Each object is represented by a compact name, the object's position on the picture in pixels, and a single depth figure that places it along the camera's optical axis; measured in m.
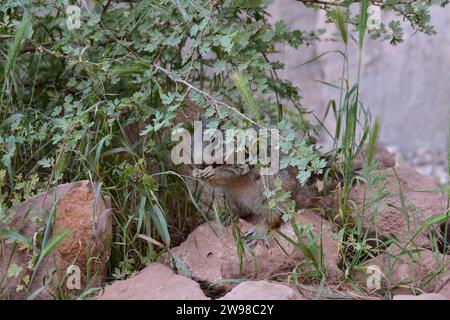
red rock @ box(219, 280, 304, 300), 3.46
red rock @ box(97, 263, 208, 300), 3.66
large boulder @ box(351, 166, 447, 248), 4.20
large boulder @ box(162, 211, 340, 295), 4.00
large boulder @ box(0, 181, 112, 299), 3.84
